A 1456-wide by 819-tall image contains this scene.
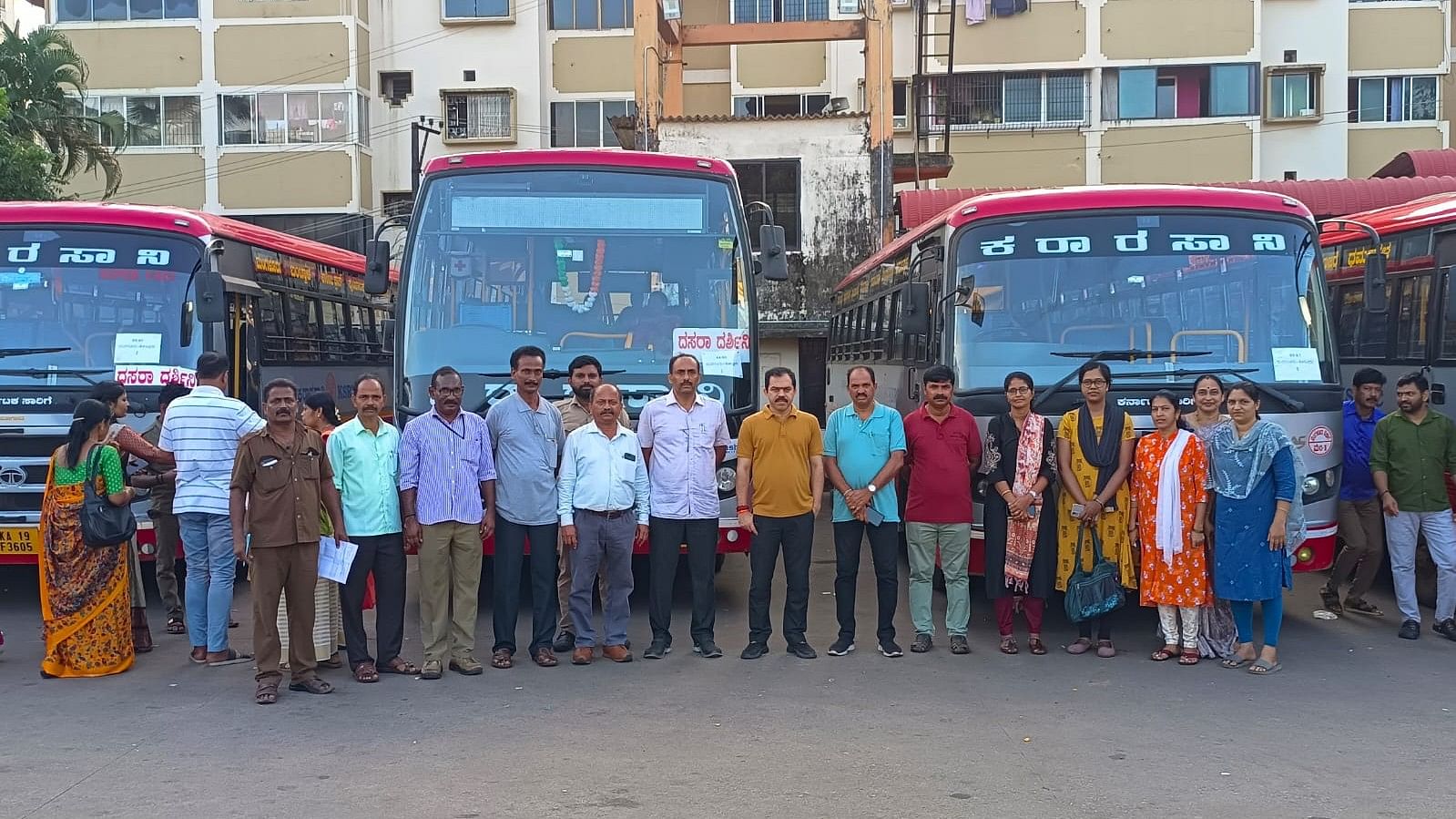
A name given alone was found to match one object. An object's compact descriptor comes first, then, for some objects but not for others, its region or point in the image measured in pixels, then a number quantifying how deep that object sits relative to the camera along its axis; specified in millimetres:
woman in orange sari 7789
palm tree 25884
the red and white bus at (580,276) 9273
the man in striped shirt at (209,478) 7930
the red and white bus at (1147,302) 8750
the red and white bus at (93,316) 9453
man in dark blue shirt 9125
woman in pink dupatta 8234
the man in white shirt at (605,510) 8109
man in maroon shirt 8305
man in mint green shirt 7637
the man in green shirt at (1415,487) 8703
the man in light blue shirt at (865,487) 8281
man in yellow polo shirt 8250
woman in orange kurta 7988
